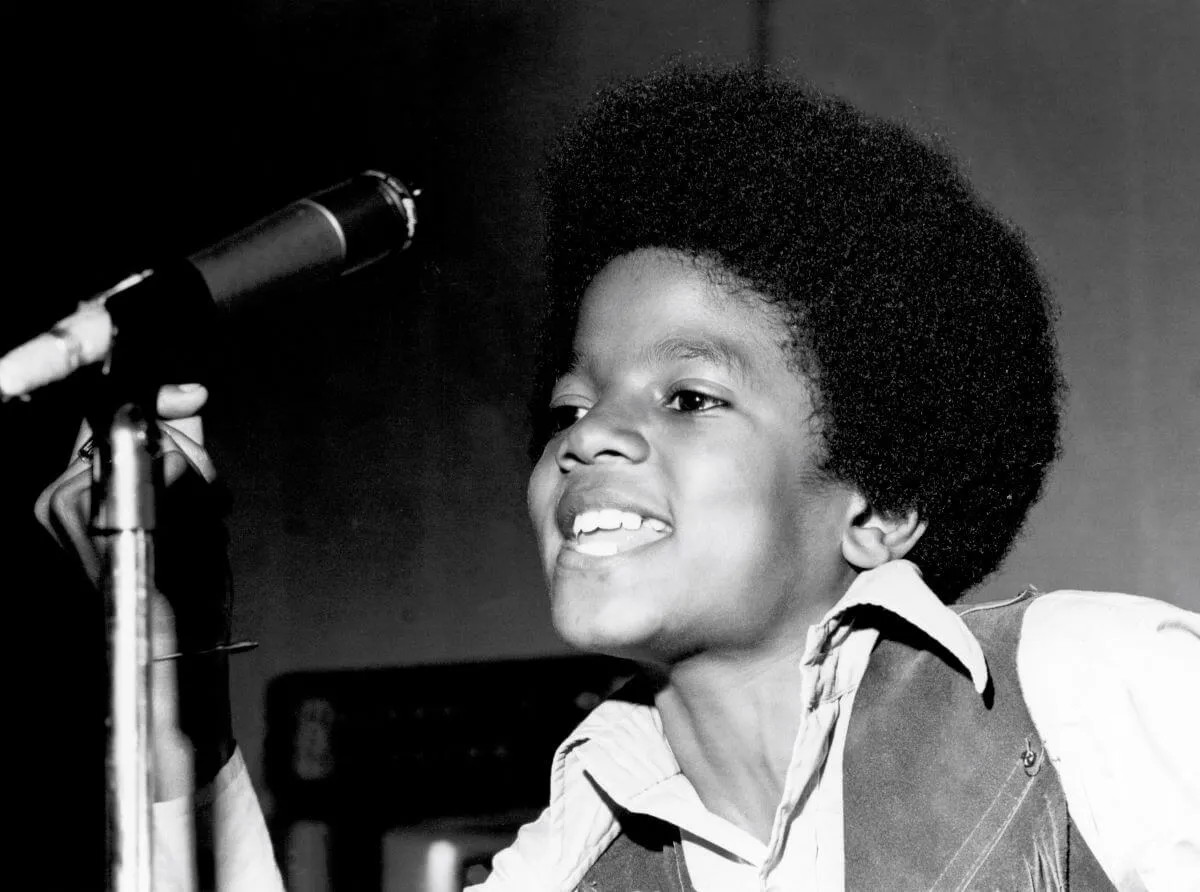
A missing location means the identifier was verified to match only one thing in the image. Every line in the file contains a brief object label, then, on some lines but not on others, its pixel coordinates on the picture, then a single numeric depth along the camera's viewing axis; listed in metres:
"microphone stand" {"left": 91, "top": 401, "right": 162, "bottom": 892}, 2.15
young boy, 2.31
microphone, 2.15
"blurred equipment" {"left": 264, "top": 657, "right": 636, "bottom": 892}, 2.68
